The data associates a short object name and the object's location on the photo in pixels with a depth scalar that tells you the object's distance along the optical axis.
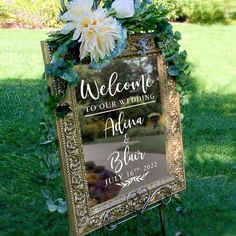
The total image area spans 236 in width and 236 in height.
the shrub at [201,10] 11.94
